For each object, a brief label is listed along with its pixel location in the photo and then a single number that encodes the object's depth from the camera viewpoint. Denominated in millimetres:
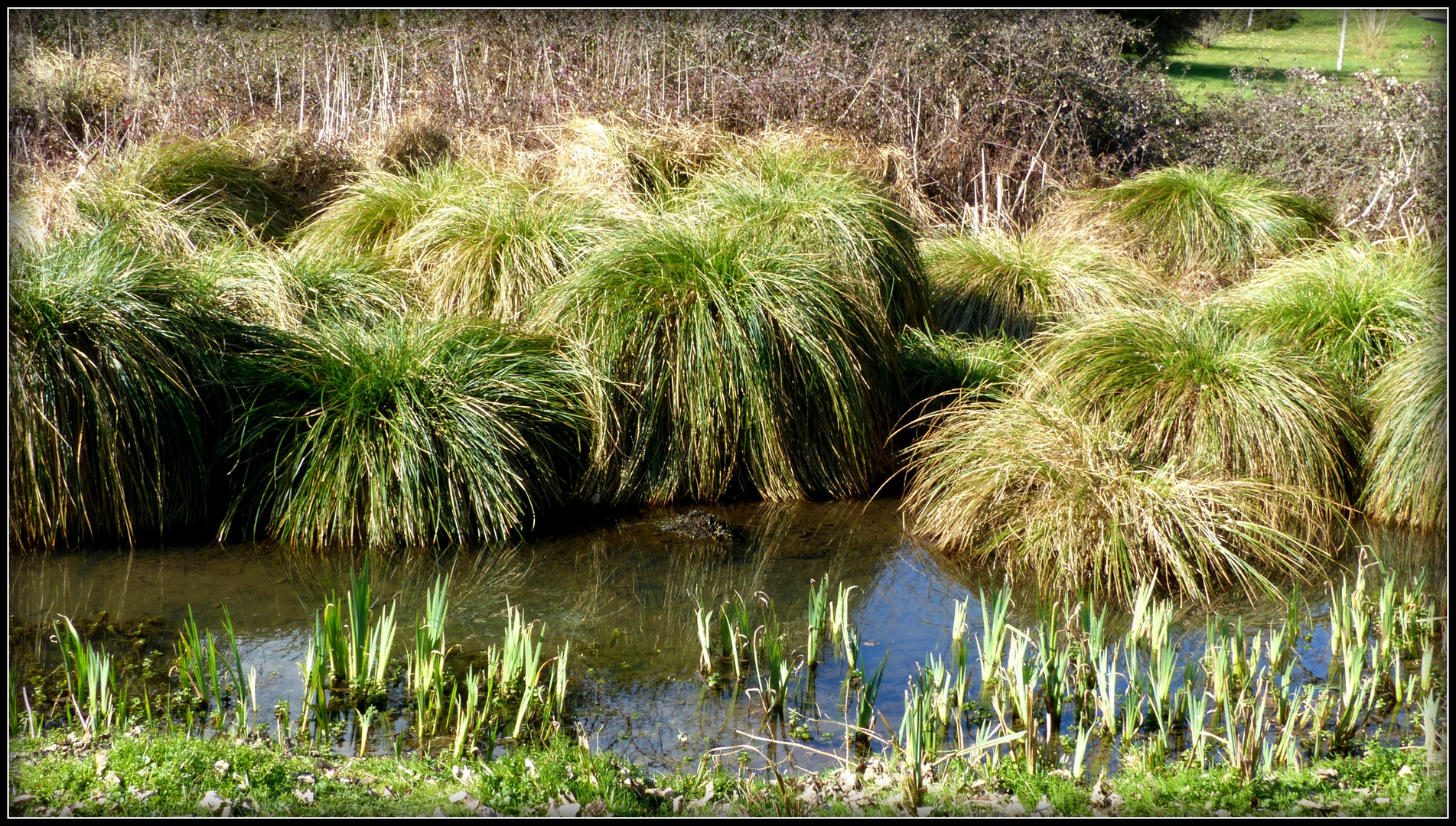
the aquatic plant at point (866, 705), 3787
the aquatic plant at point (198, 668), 3760
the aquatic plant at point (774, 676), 3984
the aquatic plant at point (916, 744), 3215
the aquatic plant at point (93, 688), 3492
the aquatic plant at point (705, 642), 4363
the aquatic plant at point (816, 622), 4328
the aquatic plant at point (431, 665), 3805
